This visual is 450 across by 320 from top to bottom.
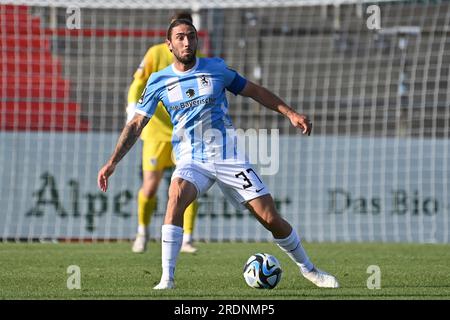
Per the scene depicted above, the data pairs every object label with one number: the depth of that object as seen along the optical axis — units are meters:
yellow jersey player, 20.22
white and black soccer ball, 13.70
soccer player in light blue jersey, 13.77
